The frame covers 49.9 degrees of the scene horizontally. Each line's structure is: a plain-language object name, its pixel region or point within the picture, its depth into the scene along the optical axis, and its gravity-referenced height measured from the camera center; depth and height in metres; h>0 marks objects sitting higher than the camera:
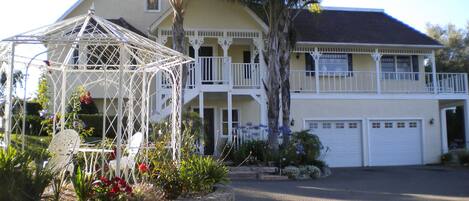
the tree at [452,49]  38.66 +6.66
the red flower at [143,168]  7.94 -0.51
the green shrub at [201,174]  8.20 -0.66
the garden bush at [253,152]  17.47 -0.61
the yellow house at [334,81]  20.30 +2.34
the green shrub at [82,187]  6.59 -0.66
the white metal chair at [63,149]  7.46 -0.20
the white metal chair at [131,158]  8.13 -0.36
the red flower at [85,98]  11.20 +0.86
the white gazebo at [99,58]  7.30 +1.39
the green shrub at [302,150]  17.25 -0.54
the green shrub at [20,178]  5.85 -0.49
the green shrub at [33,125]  17.05 +0.40
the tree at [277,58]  18.33 +2.82
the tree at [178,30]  17.17 +3.60
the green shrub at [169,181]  7.96 -0.72
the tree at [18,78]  10.80 +1.26
